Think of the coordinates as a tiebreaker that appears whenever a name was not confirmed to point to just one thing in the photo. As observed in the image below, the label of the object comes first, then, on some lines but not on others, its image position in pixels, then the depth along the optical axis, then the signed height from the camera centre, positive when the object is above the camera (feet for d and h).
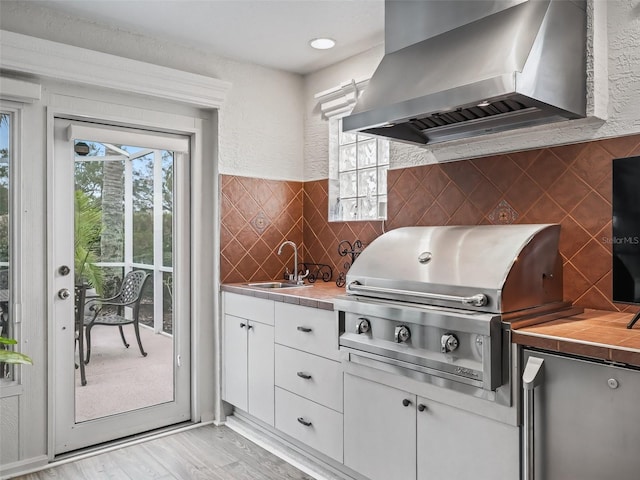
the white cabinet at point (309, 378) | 7.79 -2.28
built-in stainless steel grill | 5.64 -0.70
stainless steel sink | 10.67 -0.89
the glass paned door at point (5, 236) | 8.23 +0.14
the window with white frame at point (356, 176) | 10.27 +1.54
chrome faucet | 10.92 -0.57
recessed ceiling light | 9.71 +4.10
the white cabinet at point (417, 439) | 5.62 -2.51
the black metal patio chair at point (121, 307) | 9.26 -1.22
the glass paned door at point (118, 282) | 8.94 -0.75
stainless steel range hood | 5.81 +2.29
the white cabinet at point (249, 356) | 9.23 -2.23
